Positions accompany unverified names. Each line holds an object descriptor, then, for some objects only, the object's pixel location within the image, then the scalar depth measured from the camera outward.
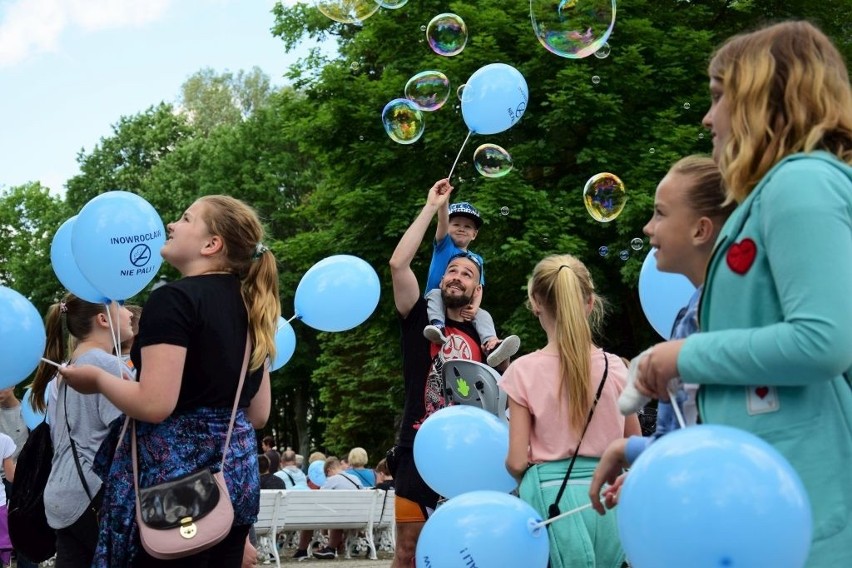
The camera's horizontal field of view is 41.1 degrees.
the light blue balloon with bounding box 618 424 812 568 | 2.18
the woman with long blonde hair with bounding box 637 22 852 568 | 2.26
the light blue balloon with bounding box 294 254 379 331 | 6.70
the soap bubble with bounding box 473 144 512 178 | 8.86
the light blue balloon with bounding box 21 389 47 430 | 7.69
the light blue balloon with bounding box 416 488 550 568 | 3.41
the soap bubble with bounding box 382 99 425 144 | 9.34
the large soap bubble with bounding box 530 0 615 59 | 8.10
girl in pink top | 4.08
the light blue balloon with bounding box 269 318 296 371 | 7.15
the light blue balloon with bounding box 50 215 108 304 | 5.76
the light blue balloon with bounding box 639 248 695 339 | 5.12
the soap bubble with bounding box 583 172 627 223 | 8.57
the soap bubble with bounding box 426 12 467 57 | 9.93
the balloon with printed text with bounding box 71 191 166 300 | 5.46
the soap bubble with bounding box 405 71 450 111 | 9.53
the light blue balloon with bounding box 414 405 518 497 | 4.52
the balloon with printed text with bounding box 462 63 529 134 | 7.99
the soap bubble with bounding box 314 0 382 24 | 9.81
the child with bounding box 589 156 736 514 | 2.86
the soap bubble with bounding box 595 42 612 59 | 10.56
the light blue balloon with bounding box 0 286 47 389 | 4.78
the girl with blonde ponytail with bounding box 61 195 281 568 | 3.69
